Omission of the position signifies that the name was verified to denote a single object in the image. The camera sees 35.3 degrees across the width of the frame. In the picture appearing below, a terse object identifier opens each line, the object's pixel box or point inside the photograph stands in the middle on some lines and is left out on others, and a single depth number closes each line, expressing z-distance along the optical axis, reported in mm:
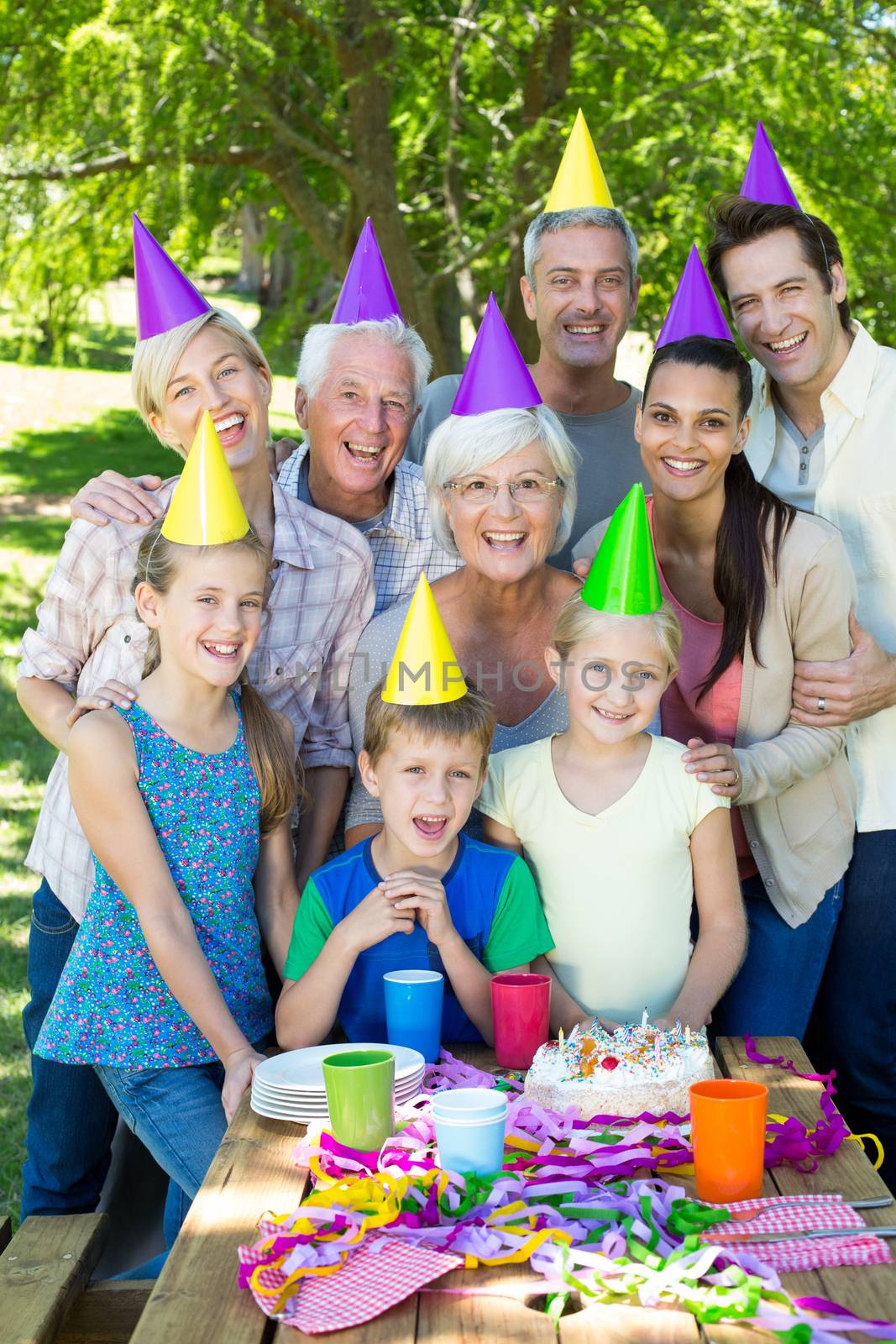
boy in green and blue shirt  2434
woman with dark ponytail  2750
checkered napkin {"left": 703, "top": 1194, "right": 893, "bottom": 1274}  1680
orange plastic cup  1804
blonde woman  2801
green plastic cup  1871
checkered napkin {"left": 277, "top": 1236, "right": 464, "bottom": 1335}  1582
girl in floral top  2461
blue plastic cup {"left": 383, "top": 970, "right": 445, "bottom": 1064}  2203
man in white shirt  2945
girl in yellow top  2508
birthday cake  2062
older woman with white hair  2729
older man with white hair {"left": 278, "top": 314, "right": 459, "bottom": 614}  3004
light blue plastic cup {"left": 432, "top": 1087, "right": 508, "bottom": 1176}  1829
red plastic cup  2209
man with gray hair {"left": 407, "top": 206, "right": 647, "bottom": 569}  3541
